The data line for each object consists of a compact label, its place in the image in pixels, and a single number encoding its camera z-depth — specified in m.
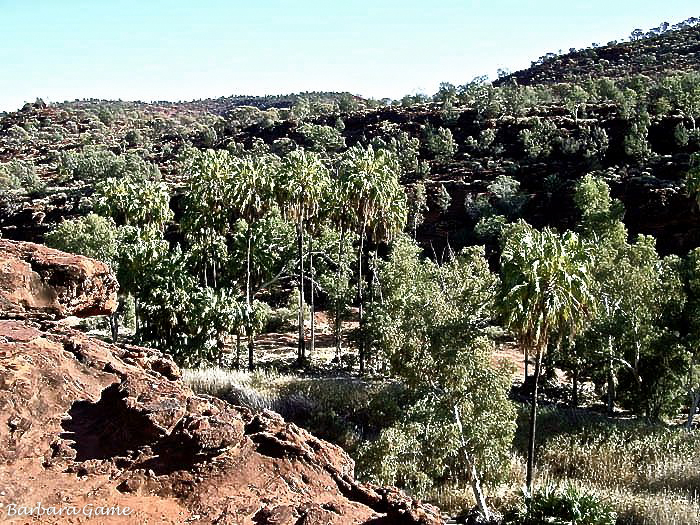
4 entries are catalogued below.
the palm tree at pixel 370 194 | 27.31
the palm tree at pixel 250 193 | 28.88
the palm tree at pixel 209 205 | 30.17
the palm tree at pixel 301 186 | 27.89
